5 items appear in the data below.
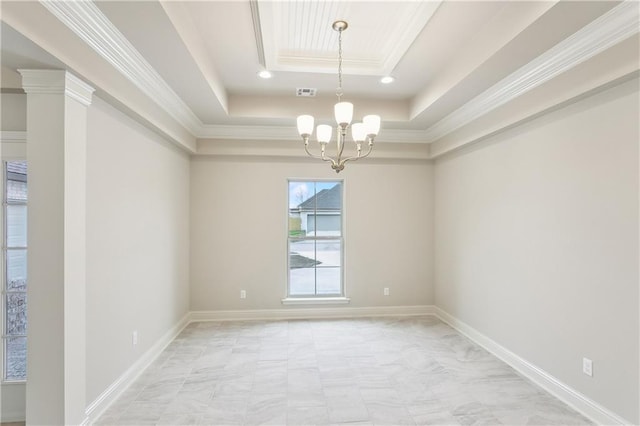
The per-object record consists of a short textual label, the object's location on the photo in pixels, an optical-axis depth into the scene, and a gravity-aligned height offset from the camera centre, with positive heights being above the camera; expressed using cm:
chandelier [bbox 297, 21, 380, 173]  257 +73
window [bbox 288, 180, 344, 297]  504 -39
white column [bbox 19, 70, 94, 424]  198 -18
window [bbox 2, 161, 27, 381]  243 -44
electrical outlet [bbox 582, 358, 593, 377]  245 -114
